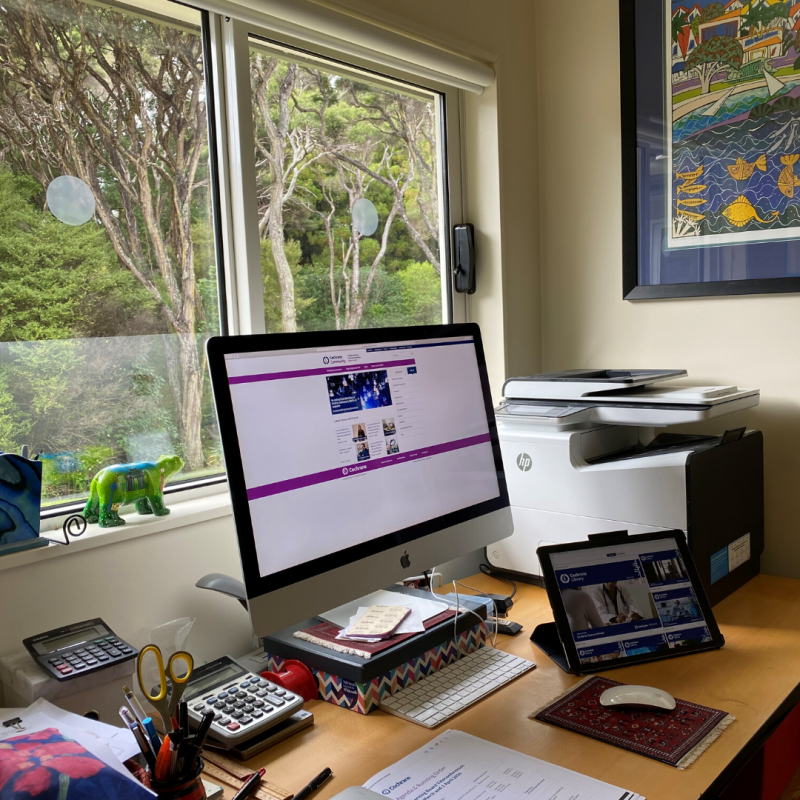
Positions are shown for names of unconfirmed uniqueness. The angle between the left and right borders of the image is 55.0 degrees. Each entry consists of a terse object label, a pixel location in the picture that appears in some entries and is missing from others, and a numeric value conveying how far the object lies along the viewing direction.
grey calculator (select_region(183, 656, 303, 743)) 0.99
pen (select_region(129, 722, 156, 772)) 0.83
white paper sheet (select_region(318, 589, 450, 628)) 1.26
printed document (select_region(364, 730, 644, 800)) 0.89
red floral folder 0.72
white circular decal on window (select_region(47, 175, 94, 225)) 1.22
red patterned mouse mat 0.98
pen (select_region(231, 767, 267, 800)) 0.90
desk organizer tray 1.10
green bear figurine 1.22
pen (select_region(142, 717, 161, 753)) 0.83
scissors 0.87
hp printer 1.44
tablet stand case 1.29
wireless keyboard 1.09
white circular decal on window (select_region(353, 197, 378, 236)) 1.73
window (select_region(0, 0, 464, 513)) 1.20
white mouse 1.06
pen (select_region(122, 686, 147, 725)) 0.88
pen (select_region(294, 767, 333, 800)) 0.91
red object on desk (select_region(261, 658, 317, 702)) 1.13
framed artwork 1.64
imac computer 1.03
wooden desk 0.94
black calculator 1.00
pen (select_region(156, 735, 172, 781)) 0.81
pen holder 0.80
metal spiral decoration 1.16
